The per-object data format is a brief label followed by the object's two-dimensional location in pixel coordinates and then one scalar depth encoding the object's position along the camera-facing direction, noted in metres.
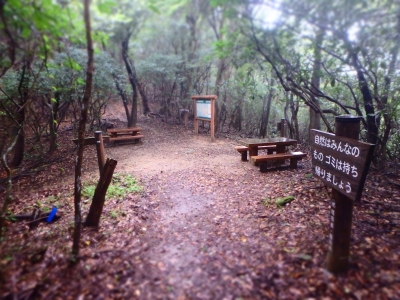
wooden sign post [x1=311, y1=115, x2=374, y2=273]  2.31
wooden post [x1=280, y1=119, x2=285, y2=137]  9.09
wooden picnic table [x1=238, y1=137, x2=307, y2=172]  6.69
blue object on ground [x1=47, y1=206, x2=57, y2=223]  4.07
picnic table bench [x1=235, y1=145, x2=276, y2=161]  7.40
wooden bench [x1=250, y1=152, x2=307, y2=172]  6.64
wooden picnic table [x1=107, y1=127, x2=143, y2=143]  10.86
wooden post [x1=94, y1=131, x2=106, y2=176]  5.84
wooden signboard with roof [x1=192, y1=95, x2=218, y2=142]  10.80
